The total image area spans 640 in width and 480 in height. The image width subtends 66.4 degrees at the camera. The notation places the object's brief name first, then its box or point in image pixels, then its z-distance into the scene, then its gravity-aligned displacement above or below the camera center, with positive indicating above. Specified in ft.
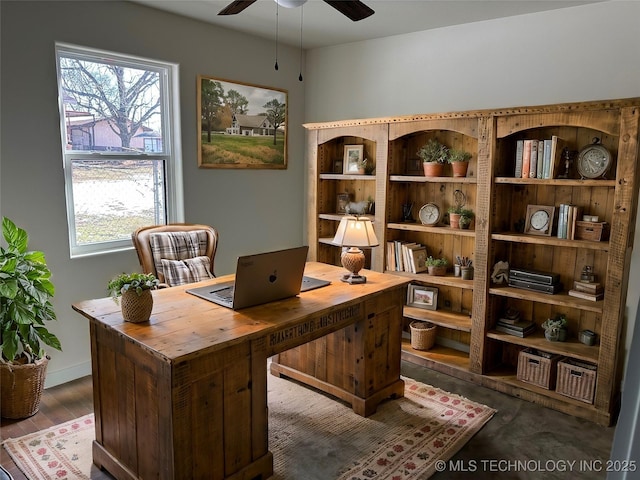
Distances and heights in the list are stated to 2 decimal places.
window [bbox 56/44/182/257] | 10.87 +0.71
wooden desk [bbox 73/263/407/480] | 6.38 -2.77
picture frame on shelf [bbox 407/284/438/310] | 12.92 -3.10
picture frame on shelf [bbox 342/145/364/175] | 13.69 +0.59
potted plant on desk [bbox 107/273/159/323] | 6.97 -1.71
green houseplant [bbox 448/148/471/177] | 11.80 +0.44
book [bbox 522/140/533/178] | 10.48 +0.50
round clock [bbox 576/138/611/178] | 9.78 +0.44
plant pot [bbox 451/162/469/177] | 11.81 +0.30
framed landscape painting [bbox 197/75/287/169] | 13.05 +1.48
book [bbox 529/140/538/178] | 10.38 +0.46
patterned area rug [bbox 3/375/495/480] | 7.94 -4.67
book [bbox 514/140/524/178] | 10.64 +0.55
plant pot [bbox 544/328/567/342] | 10.67 -3.32
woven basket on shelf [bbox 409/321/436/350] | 12.62 -4.03
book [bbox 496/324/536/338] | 11.05 -3.40
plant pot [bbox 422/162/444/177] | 12.10 +0.27
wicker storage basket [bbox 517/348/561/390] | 10.46 -4.02
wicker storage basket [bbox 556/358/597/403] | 9.87 -4.03
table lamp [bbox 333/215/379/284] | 9.62 -1.21
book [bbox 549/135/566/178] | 10.04 +0.57
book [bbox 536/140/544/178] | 10.30 +0.47
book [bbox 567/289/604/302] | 10.00 -2.32
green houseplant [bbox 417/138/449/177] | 12.14 +0.55
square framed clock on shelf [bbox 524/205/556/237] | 10.68 -0.84
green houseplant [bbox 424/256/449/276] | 12.41 -2.17
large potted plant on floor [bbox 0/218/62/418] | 8.89 -2.75
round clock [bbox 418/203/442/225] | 12.39 -0.86
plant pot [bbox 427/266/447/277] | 12.42 -2.30
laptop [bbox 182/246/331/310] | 7.64 -1.68
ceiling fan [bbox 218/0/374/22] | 7.44 +2.67
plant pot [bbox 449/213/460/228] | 11.98 -0.97
